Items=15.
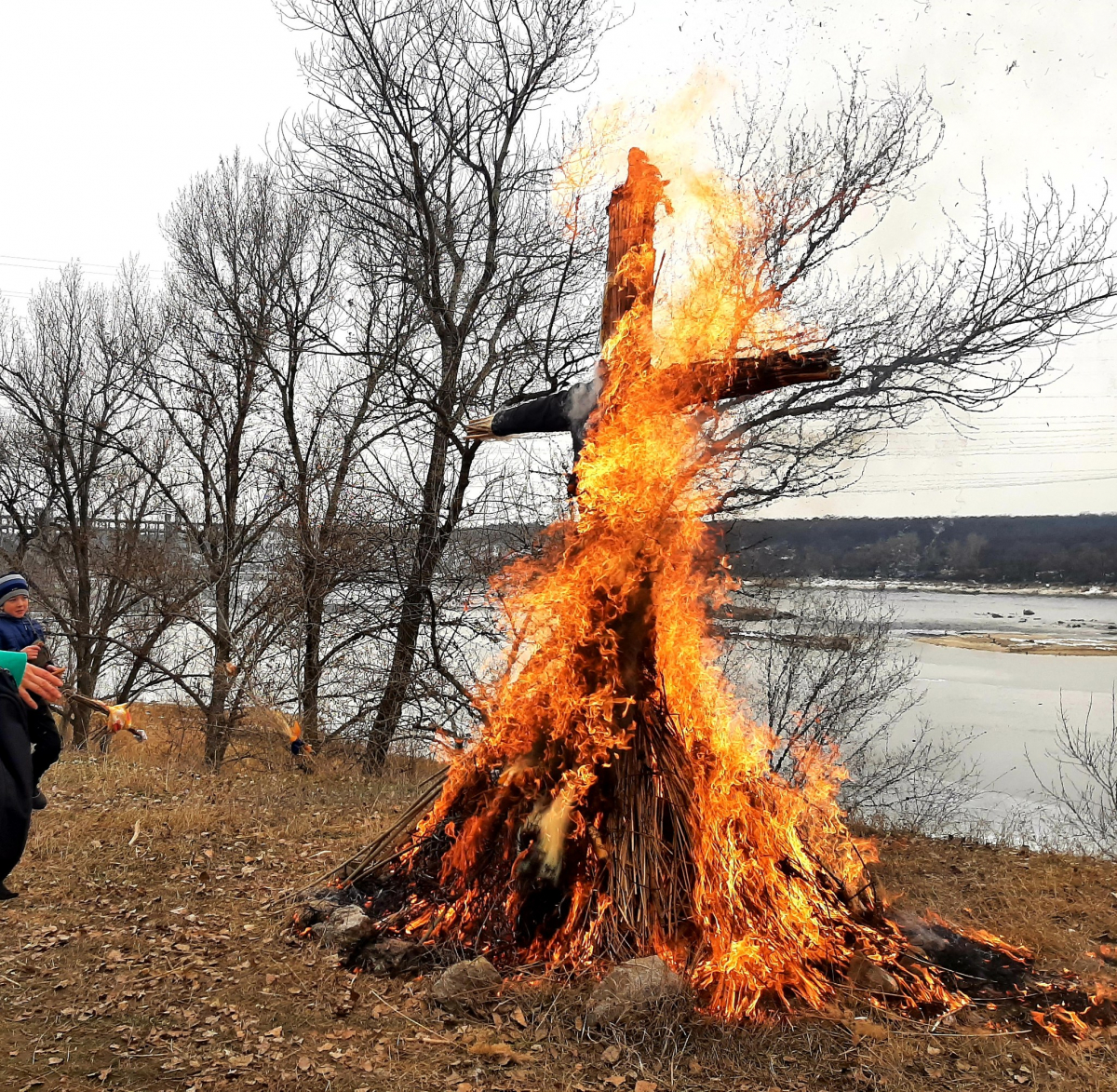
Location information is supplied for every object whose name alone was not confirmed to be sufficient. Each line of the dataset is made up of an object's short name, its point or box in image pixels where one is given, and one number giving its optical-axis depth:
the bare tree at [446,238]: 11.63
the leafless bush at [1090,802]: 10.80
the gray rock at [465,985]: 4.02
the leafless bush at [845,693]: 13.02
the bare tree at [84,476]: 17.34
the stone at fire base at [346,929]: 4.62
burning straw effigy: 4.38
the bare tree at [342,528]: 12.12
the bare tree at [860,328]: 9.53
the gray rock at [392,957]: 4.38
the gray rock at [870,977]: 4.10
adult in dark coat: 4.52
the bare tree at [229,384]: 14.55
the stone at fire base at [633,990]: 3.81
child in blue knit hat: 5.12
